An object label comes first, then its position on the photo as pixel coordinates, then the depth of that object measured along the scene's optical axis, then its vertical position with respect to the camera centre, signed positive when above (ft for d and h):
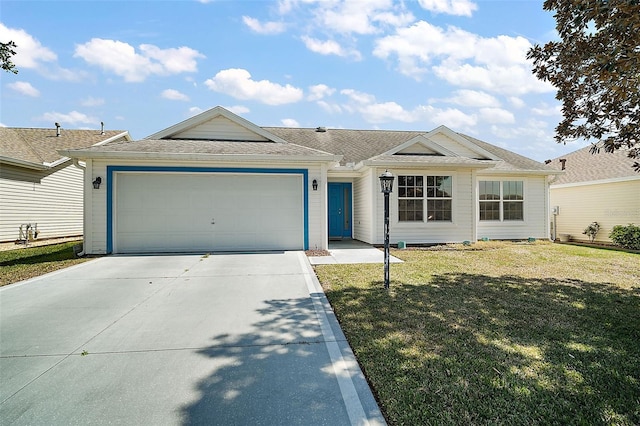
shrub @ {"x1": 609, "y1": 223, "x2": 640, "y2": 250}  40.11 -2.98
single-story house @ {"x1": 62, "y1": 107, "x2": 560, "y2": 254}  32.45 +2.65
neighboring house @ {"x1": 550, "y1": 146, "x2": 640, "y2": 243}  44.75 +2.79
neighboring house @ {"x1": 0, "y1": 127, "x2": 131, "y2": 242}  42.42 +4.78
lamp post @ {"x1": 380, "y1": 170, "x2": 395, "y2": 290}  19.21 +0.43
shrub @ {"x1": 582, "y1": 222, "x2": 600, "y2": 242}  48.03 -2.56
